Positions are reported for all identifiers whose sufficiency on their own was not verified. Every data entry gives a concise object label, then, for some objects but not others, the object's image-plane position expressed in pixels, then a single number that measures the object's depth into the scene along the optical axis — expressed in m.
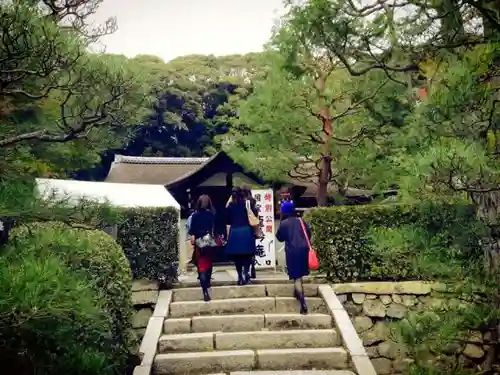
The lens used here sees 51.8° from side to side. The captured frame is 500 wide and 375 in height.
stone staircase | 6.66
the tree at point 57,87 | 3.75
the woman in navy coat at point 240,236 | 8.48
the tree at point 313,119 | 11.70
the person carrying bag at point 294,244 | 7.73
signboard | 13.41
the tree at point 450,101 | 3.83
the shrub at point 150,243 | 8.86
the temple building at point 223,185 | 15.40
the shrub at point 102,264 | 3.86
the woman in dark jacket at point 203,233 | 8.06
